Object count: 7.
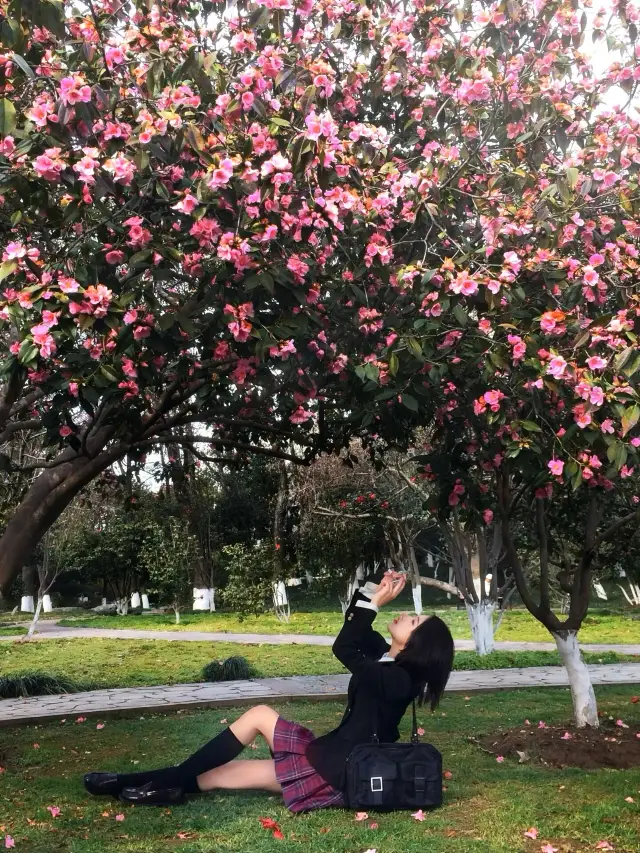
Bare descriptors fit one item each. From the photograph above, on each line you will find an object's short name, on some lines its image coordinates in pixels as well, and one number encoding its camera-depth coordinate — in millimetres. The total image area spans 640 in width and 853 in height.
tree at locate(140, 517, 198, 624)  22406
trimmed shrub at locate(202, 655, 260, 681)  11211
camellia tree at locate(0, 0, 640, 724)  4387
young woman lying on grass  4461
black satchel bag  4391
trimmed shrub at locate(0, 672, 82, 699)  10172
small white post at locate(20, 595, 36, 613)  28797
